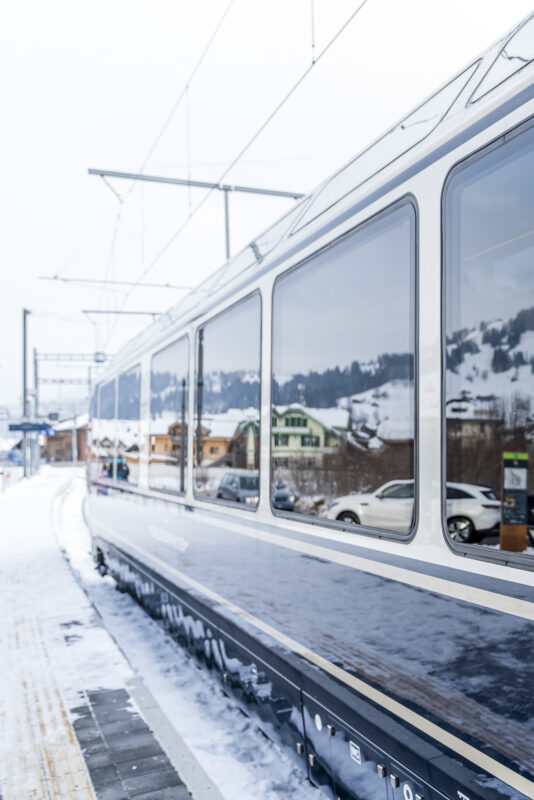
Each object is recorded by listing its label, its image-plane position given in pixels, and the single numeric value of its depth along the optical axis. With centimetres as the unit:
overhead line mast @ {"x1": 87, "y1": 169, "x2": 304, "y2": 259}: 870
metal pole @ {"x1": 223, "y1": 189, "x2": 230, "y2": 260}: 975
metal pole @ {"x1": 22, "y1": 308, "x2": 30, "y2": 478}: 2947
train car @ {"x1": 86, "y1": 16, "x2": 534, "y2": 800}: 207
